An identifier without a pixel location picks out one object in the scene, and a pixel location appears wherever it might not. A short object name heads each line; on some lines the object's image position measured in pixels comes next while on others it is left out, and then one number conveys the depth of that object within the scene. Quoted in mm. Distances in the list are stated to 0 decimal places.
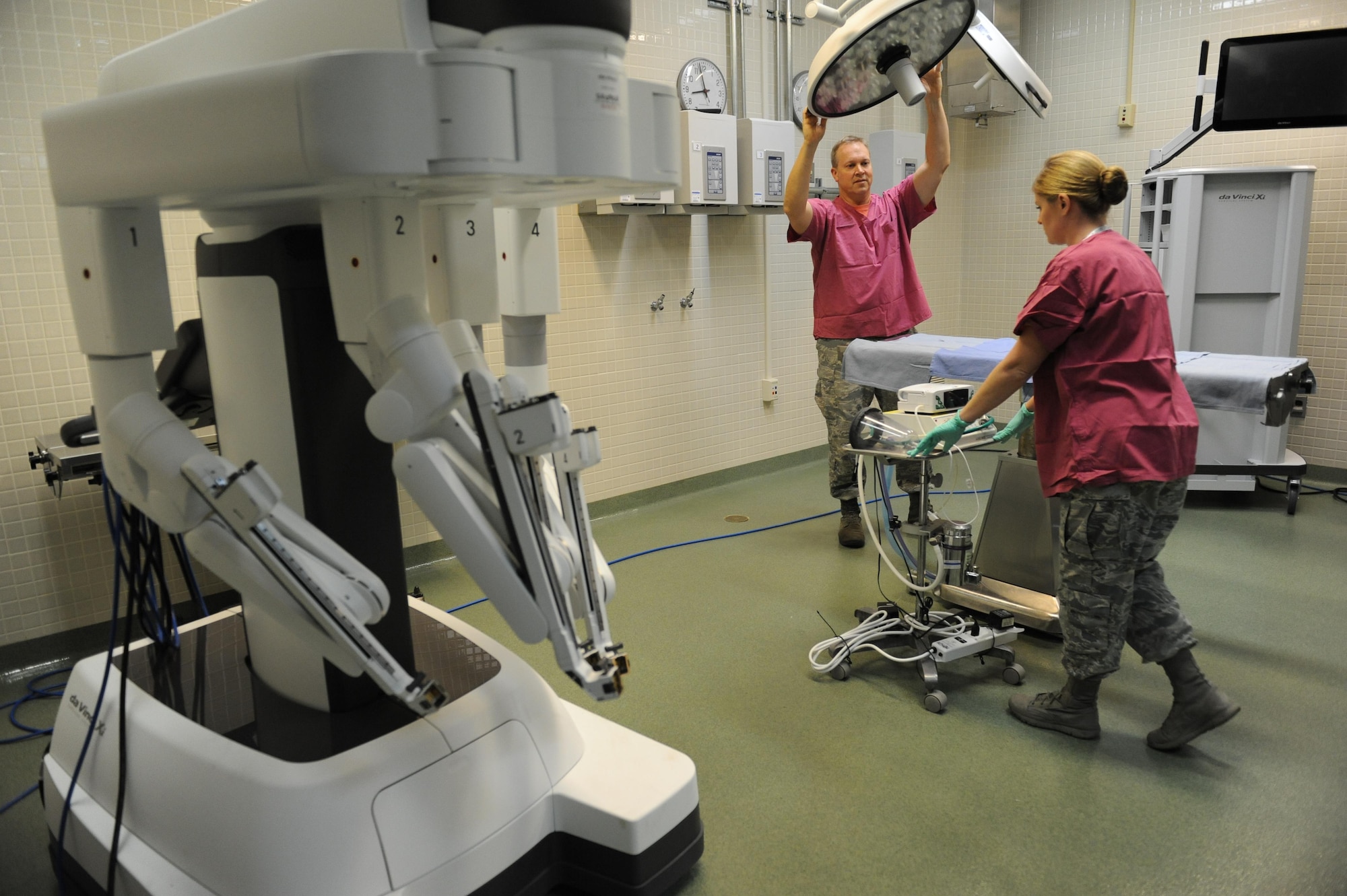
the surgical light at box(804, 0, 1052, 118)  2049
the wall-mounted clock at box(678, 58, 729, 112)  4477
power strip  2770
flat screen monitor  4133
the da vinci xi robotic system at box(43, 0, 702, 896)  1292
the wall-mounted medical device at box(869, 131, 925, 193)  5543
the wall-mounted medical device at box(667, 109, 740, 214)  4344
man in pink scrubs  3900
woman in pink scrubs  2242
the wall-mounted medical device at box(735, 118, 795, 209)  4578
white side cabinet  4402
